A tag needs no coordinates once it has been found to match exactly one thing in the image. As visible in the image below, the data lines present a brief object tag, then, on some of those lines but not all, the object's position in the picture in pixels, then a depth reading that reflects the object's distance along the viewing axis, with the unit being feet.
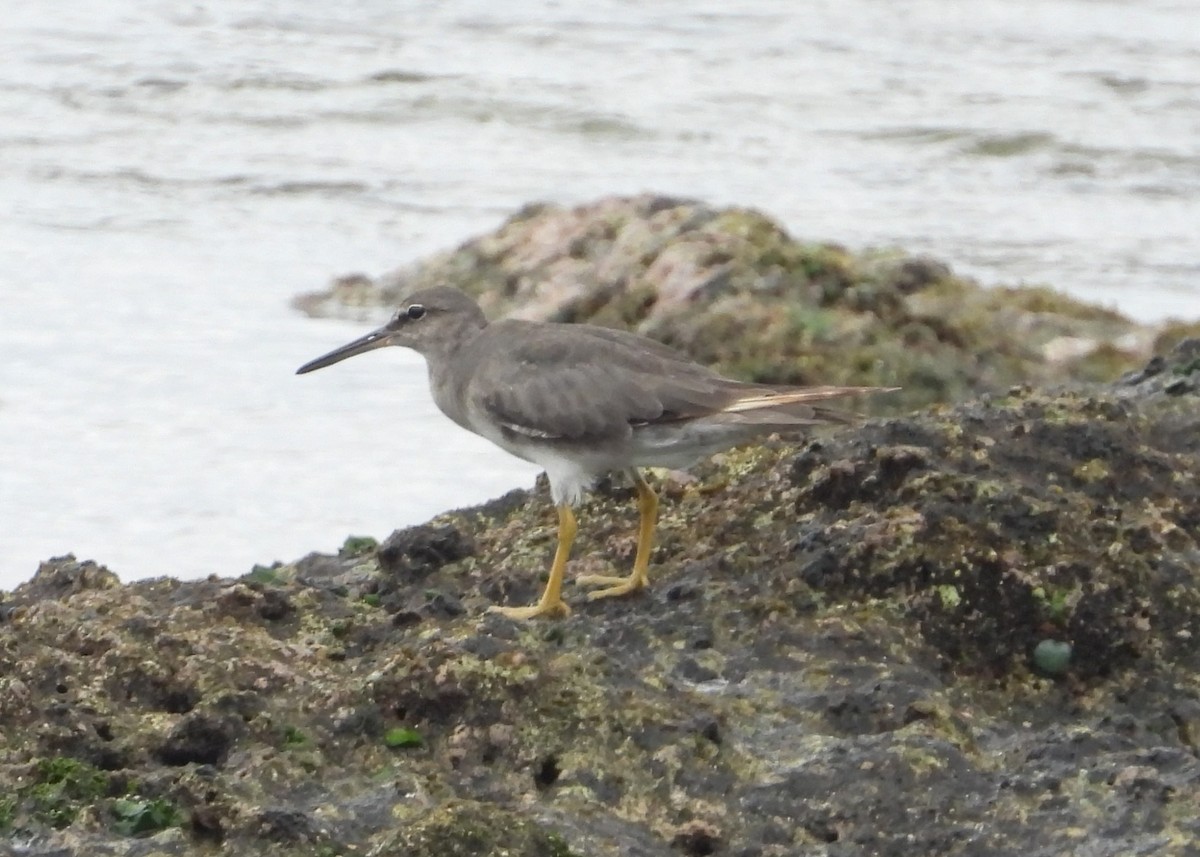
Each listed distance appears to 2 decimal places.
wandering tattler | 38.17
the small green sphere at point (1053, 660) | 32.32
